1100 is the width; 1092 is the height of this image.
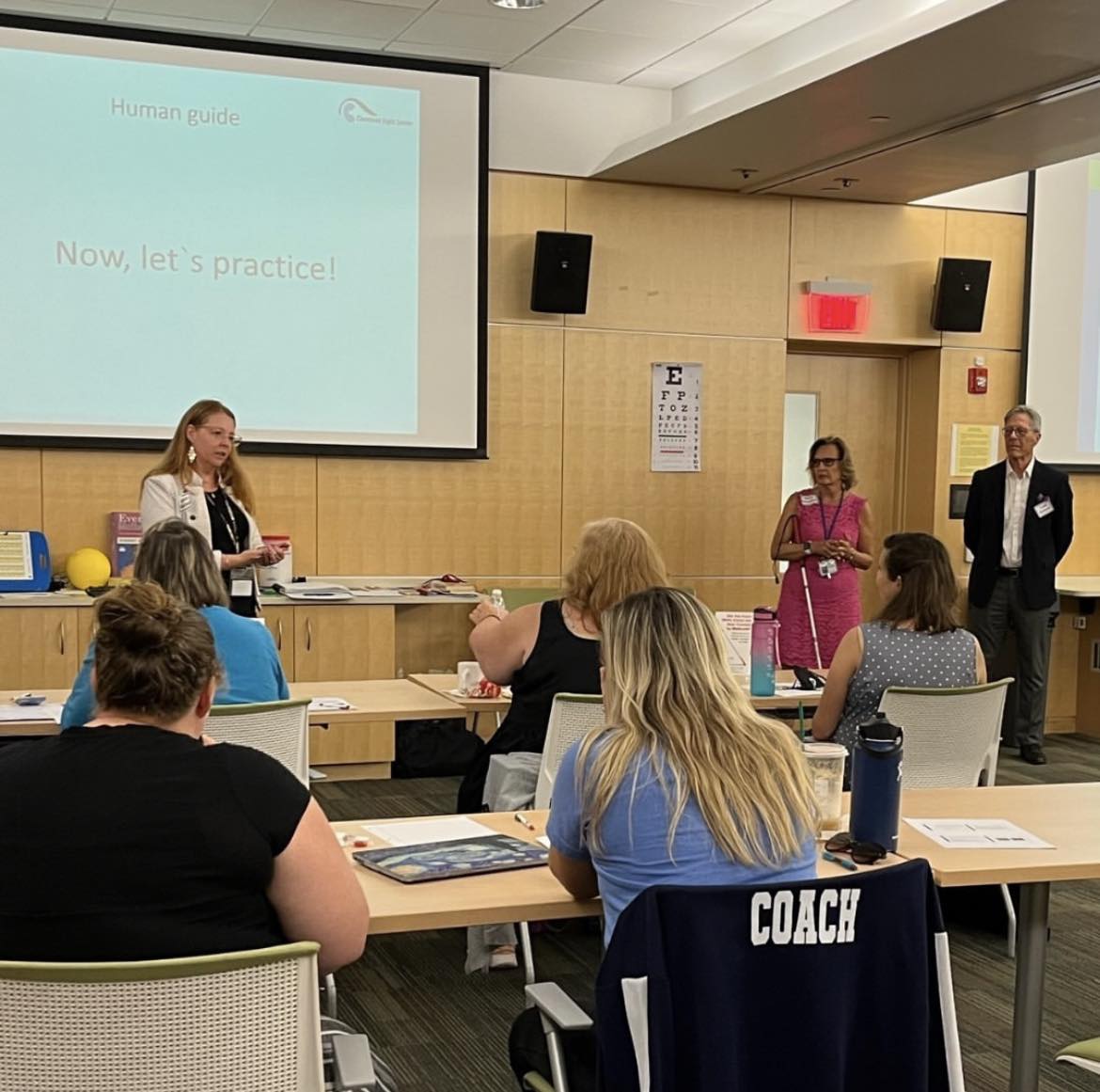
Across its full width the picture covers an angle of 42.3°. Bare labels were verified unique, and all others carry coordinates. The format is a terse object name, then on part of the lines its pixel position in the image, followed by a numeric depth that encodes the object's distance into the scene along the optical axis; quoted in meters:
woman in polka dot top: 4.08
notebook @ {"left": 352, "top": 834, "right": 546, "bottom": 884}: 2.54
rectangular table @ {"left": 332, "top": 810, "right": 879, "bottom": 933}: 2.33
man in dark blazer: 7.49
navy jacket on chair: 1.87
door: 8.29
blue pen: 2.63
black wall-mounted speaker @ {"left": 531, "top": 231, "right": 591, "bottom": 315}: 7.18
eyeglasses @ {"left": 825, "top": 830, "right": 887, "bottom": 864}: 2.67
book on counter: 6.58
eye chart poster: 7.67
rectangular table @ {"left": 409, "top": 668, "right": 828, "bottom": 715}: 4.37
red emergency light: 7.88
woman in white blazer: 5.30
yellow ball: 6.41
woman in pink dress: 6.84
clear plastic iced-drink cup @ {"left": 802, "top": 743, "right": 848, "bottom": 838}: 2.84
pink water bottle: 4.59
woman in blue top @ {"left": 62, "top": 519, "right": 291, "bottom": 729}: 3.55
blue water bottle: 2.69
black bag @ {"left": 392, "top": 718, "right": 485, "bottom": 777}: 6.83
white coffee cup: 4.51
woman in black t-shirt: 1.82
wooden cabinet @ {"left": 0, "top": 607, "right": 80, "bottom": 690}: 6.10
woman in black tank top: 3.72
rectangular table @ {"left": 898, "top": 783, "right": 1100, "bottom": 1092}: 2.68
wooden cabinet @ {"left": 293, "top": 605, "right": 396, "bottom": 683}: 6.61
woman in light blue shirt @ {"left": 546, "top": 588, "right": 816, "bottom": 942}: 2.14
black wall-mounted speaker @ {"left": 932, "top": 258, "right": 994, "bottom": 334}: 7.99
